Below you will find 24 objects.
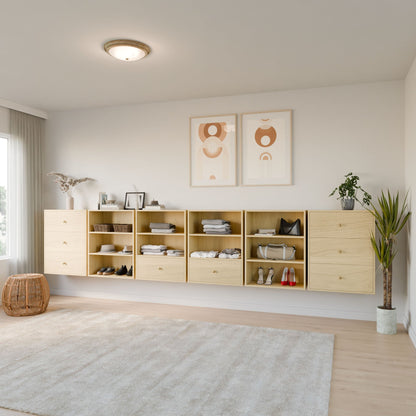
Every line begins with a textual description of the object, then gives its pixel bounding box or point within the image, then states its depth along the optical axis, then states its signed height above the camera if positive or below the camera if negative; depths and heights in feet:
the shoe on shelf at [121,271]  16.25 -2.69
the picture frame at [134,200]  16.78 +0.22
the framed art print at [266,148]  14.97 +2.17
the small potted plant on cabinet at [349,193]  13.32 +0.40
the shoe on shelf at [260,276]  14.52 -2.65
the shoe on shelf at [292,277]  14.10 -2.59
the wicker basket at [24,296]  14.25 -3.27
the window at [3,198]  16.83 +0.30
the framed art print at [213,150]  15.62 +2.18
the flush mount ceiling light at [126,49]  10.51 +4.23
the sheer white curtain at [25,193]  17.12 +0.57
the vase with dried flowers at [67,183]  17.22 +0.98
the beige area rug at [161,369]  7.75 -3.92
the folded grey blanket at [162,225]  15.56 -0.78
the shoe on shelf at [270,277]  14.42 -2.65
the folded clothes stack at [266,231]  14.38 -0.97
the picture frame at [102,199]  16.94 +0.27
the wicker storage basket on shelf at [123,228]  16.08 -0.92
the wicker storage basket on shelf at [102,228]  16.34 -0.93
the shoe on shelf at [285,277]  14.21 -2.59
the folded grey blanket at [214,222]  14.87 -0.64
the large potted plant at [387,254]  12.35 -1.55
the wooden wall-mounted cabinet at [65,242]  16.51 -1.54
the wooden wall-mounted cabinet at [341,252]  13.03 -1.57
